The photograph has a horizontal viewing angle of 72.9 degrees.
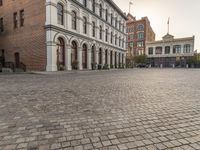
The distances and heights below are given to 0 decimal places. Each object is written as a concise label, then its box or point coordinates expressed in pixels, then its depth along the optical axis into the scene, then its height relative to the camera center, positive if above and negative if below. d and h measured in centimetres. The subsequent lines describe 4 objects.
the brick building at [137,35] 5634 +1415
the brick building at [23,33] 1619 +449
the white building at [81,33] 1570 +515
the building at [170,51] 5084 +649
